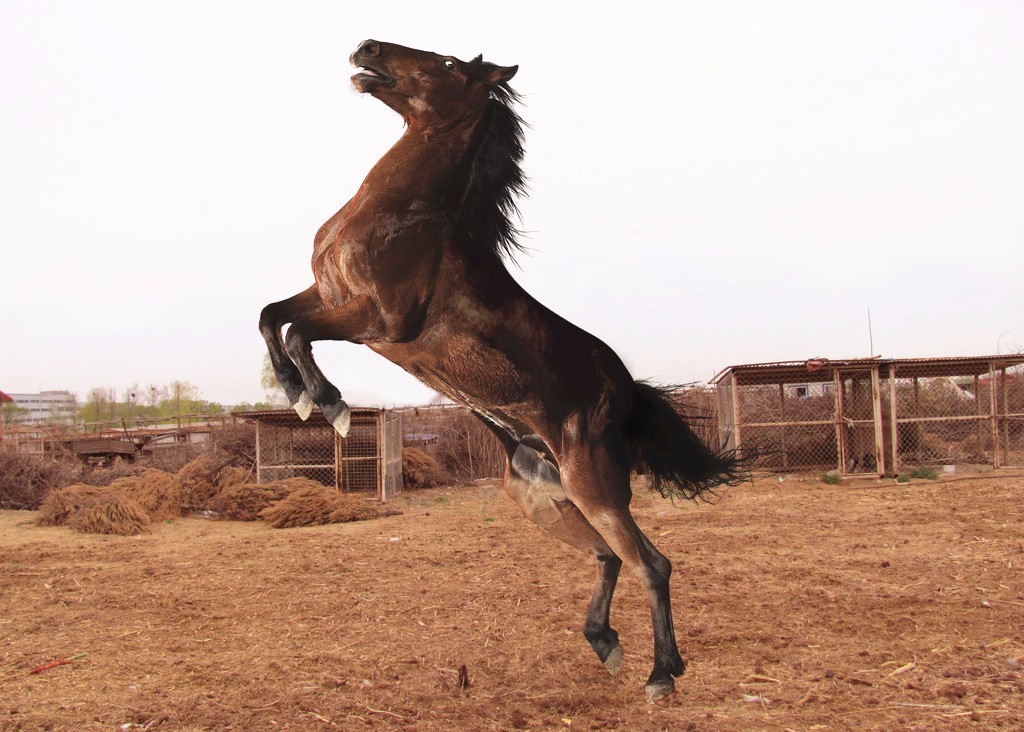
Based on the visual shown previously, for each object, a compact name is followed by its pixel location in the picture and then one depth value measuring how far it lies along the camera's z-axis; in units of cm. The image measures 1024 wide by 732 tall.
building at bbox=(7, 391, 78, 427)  13621
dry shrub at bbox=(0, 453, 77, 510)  1570
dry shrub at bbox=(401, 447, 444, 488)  1781
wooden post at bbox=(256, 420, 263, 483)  1436
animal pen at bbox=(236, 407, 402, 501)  1465
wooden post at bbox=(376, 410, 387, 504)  1468
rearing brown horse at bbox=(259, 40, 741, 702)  298
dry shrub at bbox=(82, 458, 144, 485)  1620
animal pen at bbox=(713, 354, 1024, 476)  1569
